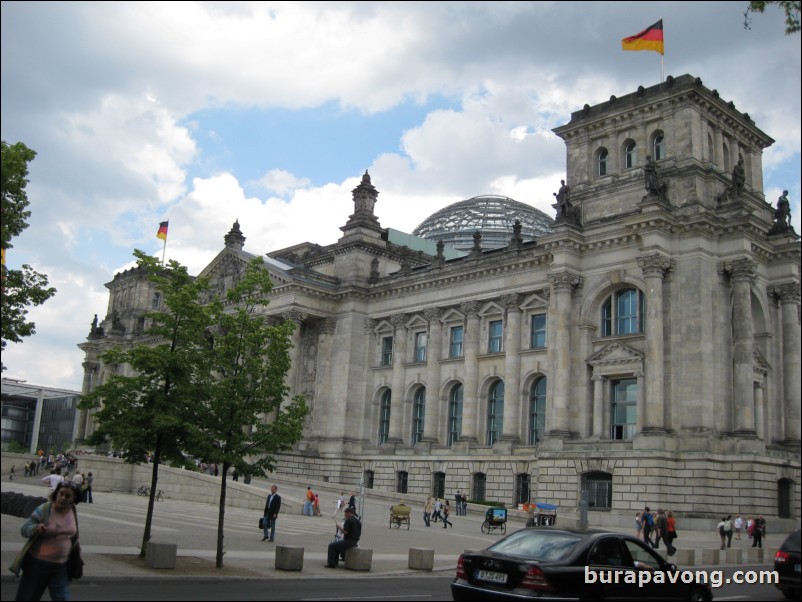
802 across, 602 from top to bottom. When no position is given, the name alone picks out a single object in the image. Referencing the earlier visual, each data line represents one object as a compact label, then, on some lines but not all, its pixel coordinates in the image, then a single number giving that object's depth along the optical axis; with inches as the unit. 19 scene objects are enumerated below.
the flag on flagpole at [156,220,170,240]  3176.7
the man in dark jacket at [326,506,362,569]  842.2
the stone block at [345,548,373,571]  832.9
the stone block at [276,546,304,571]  776.9
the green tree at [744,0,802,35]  579.8
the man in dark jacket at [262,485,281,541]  1031.1
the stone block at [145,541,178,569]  707.4
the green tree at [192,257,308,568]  864.9
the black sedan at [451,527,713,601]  500.4
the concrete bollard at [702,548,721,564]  1079.0
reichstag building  1727.4
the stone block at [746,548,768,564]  1175.6
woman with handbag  416.2
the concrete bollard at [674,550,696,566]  1037.8
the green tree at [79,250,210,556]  860.0
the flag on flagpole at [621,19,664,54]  1884.5
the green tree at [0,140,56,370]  799.0
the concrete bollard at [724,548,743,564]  1123.9
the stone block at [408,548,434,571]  871.7
